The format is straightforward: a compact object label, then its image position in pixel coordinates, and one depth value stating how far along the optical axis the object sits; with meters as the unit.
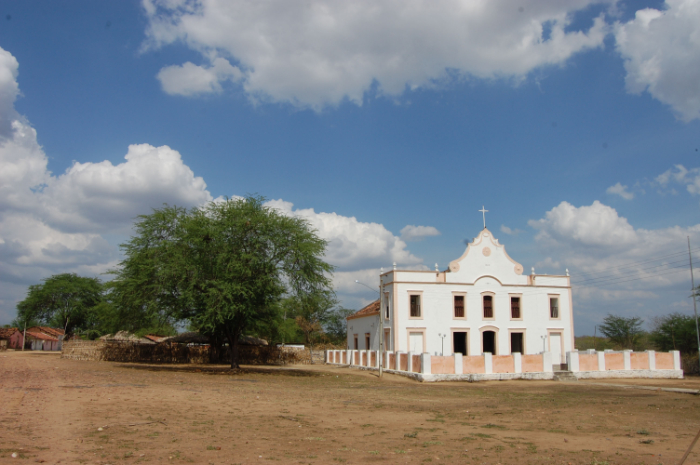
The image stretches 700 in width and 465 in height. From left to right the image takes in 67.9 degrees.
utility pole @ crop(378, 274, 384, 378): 28.81
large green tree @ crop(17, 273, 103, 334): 55.91
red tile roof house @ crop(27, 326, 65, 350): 72.09
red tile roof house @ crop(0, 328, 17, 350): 64.31
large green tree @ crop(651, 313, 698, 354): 40.41
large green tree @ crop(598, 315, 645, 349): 50.47
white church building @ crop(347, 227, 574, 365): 34.81
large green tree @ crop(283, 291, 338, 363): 27.66
